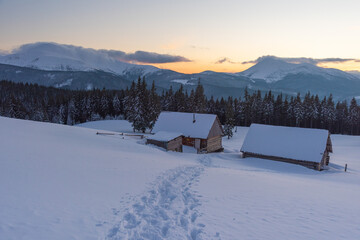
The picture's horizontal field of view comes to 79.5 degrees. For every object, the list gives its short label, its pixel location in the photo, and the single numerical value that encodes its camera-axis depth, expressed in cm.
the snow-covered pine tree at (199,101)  7262
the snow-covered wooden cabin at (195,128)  3650
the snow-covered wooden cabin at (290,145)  2855
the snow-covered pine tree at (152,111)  5386
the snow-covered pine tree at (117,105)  9169
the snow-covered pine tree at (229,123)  6050
